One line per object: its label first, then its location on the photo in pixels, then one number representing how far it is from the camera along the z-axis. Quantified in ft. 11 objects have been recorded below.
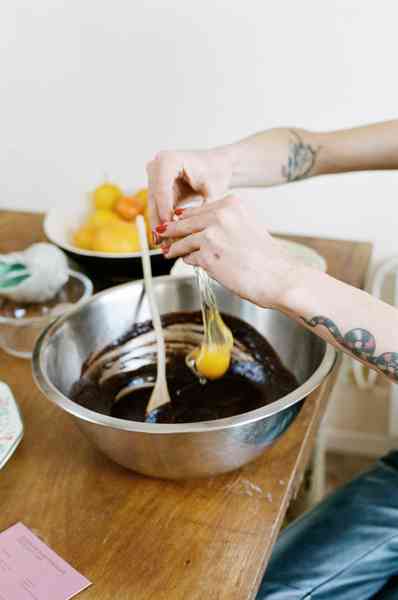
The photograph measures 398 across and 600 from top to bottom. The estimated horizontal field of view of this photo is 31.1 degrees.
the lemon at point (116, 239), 3.74
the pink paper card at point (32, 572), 2.13
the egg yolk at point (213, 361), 2.72
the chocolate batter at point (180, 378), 2.69
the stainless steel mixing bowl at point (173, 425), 2.27
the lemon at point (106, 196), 4.11
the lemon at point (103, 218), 3.94
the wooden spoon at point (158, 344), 2.70
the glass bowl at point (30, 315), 3.34
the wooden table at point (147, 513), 2.19
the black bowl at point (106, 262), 3.70
